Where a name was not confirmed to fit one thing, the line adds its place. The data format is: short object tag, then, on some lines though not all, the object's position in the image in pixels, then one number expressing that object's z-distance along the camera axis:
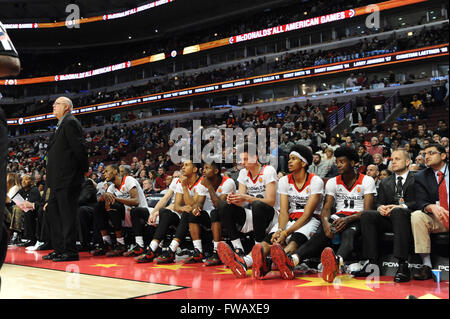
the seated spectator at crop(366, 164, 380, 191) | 6.17
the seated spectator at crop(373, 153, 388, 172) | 8.01
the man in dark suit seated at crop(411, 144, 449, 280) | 3.26
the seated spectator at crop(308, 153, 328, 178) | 8.91
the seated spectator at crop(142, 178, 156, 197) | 8.38
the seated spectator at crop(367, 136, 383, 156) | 9.80
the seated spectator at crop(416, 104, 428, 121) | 12.97
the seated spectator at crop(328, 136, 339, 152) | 10.52
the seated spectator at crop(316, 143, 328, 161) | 9.53
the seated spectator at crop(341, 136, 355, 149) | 10.27
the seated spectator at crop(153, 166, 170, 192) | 9.49
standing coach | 4.53
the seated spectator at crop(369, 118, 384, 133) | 13.28
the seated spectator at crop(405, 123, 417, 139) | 11.07
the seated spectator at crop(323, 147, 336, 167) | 9.15
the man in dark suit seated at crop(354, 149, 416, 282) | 3.41
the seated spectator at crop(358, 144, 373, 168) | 8.62
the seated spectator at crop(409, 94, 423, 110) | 15.33
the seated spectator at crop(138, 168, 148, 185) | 10.20
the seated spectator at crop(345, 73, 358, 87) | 19.47
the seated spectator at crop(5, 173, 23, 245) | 6.72
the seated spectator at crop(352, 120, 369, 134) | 13.63
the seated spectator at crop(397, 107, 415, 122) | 14.21
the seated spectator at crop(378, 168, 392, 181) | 6.71
